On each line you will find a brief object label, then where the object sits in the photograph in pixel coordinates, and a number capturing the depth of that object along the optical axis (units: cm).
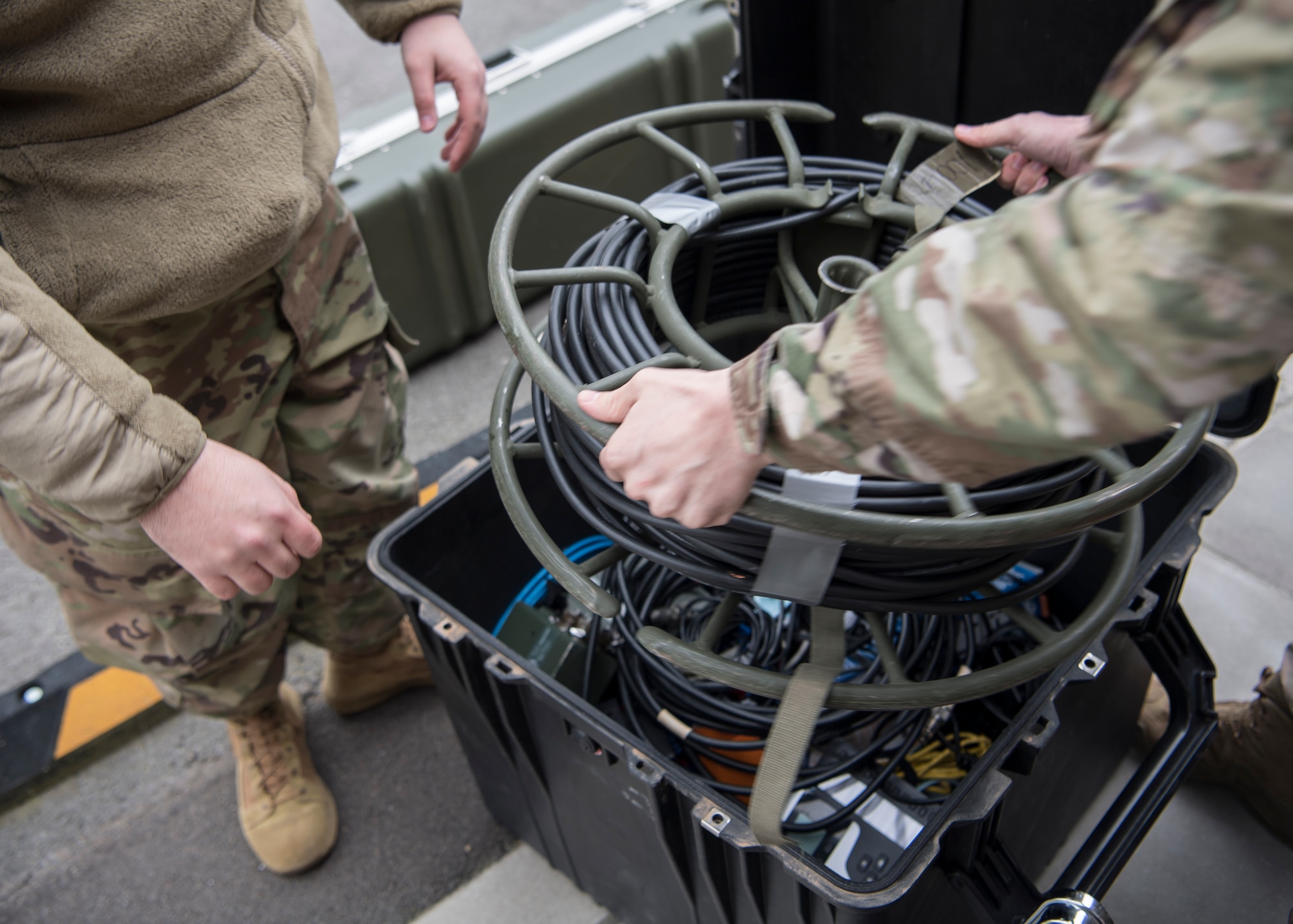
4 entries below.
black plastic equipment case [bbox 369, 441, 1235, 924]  86
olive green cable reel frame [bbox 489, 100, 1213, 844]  65
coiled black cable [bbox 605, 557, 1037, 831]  114
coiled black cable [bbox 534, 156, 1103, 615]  77
